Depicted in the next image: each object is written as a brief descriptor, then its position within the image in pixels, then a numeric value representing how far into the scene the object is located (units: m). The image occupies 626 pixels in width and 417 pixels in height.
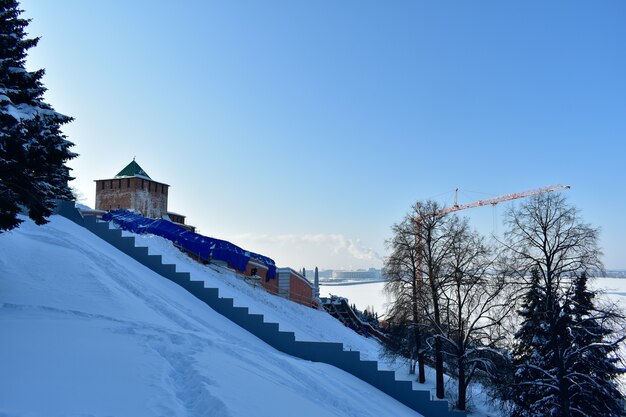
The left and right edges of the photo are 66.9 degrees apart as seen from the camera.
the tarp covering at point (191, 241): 26.80
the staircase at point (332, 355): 13.11
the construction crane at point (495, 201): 92.56
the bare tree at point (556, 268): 14.30
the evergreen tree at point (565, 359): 14.19
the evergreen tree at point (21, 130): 7.20
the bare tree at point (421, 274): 21.23
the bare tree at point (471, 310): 19.62
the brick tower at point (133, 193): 45.50
